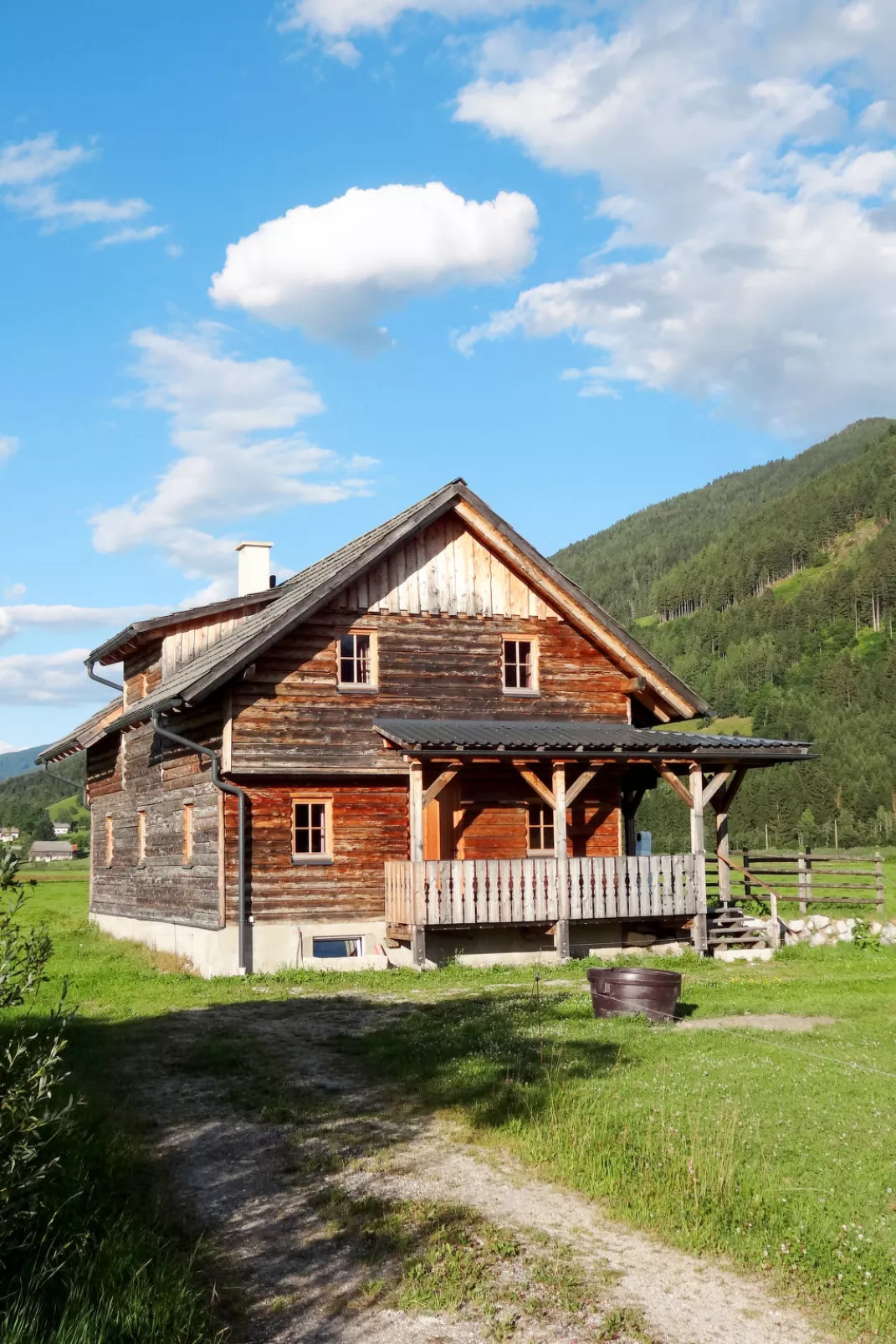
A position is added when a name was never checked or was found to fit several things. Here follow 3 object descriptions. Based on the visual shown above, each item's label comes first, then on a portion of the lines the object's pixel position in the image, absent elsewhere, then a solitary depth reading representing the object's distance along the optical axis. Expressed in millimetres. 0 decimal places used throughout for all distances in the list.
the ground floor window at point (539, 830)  24828
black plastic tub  15328
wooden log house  22062
